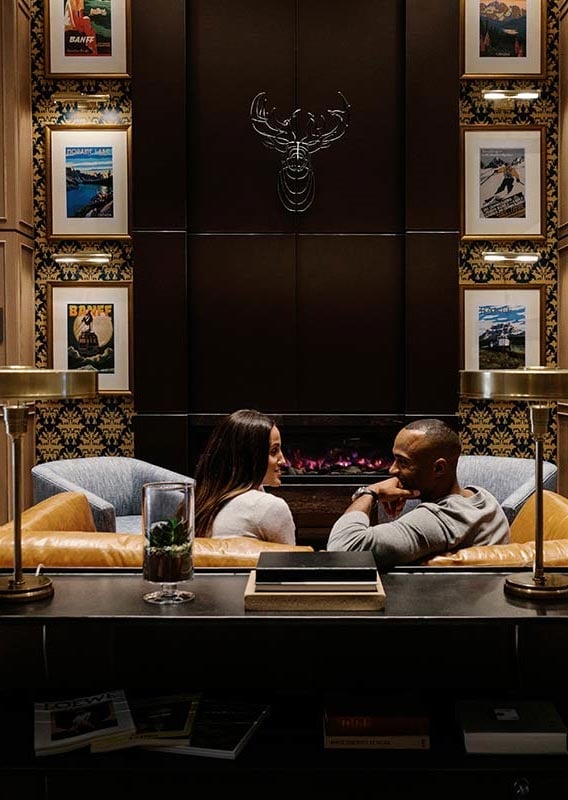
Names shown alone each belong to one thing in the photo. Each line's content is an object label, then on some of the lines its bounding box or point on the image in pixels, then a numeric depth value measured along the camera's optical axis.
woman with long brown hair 2.80
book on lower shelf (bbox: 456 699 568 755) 1.88
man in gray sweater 2.37
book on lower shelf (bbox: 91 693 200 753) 1.91
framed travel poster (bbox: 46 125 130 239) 6.32
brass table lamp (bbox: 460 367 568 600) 1.97
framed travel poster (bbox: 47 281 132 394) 6.37
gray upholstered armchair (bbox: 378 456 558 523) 5.10
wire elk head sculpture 6.01
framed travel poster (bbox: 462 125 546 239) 6.32
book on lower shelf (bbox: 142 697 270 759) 1.89
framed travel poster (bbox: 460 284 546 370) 6.37
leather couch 2.29
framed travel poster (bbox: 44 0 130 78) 6.25
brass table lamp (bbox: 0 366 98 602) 1.96
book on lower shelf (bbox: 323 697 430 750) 1.92
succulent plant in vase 1.97
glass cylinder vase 1.97
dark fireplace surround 6.02
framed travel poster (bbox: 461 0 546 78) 6.25
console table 1.85
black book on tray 1.89
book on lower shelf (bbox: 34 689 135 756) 1.90
